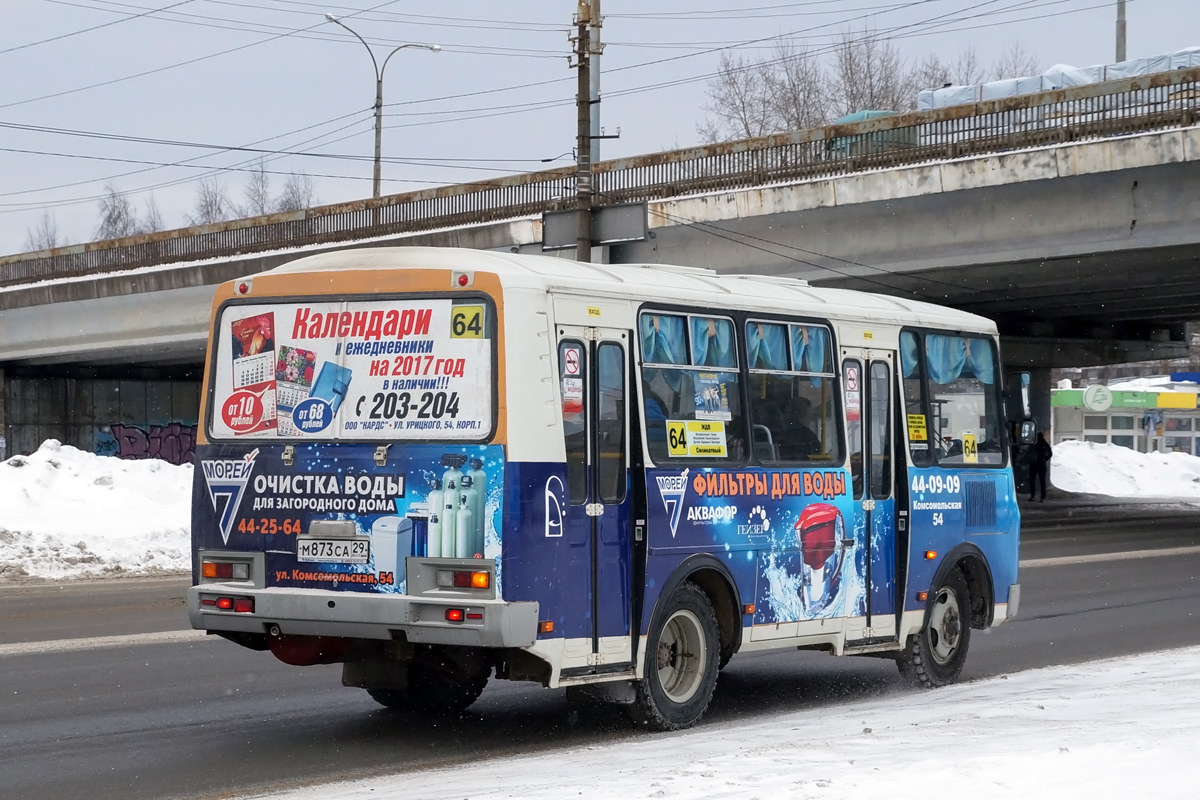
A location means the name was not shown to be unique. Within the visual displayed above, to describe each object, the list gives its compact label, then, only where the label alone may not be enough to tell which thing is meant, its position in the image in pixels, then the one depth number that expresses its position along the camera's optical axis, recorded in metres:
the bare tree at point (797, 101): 71.81
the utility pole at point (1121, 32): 46.91
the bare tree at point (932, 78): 74.50
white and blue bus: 8.45
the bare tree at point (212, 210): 123.56
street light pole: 50.59
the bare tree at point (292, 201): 118.88
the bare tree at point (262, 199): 120.38
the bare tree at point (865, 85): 73.19
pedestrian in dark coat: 47.12
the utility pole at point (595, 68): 28.58
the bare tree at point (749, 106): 71.94
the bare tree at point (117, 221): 130.98
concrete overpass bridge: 27.08
